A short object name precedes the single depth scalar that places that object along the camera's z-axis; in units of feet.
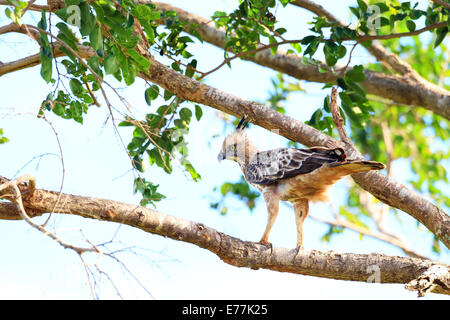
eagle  32.27
